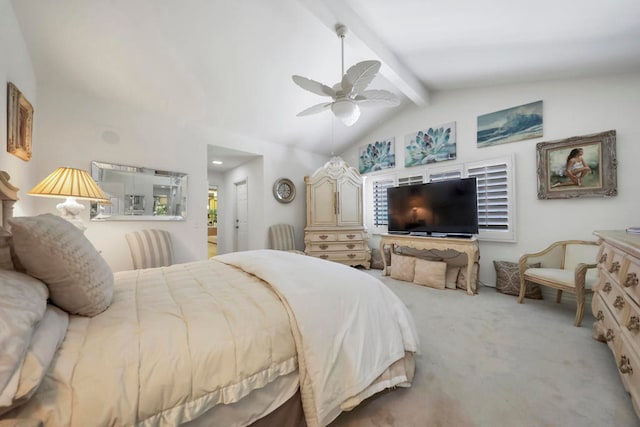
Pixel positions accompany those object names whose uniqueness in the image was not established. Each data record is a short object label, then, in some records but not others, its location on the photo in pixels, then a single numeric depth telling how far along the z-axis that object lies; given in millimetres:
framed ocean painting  3068
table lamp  1991
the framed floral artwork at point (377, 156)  4559
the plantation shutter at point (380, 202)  4719
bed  657
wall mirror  2801
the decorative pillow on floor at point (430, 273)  3410
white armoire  4395
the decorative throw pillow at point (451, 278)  3406
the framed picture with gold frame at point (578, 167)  2605
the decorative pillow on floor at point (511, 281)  2945
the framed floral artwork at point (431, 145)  3809
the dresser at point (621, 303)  1266
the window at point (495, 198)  3270
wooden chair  2244
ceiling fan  2038
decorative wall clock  4574
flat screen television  3293
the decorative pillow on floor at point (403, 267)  3756
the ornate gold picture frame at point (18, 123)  1811
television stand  3148
